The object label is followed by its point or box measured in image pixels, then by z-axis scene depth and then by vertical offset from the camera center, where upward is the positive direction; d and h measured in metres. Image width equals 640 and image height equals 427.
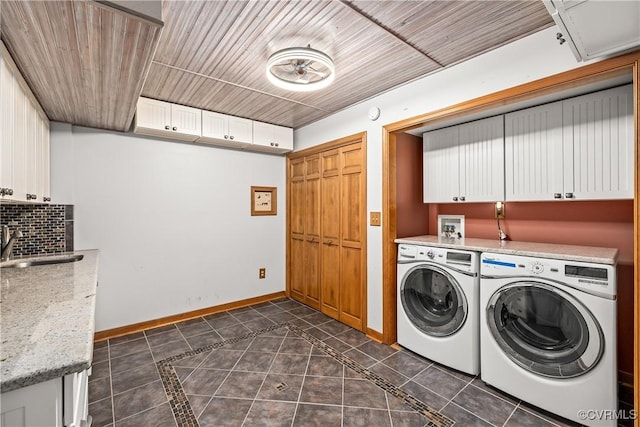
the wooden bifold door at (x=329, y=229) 3.10 -0.20
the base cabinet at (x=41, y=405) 0.77 -0.54
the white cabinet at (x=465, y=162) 2.54 +0.48
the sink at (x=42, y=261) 2.21 -0.38
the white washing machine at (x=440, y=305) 2.21 -0.79
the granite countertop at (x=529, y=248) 1.73 -0.27
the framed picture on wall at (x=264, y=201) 3.97 +0.18
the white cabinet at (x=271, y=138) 3.62 +0.99
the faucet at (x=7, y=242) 2.26 -0.22
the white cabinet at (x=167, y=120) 2.84 +0.98
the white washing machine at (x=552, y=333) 1.63 -0.79
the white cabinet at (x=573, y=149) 1.93 +0.47
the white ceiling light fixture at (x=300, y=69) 1.94 +1.09
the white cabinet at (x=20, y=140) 1.51 +0.48
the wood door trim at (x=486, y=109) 1.53 +0.71
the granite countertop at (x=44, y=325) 0.79 -0.41
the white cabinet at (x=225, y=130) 3.24 +0.99
